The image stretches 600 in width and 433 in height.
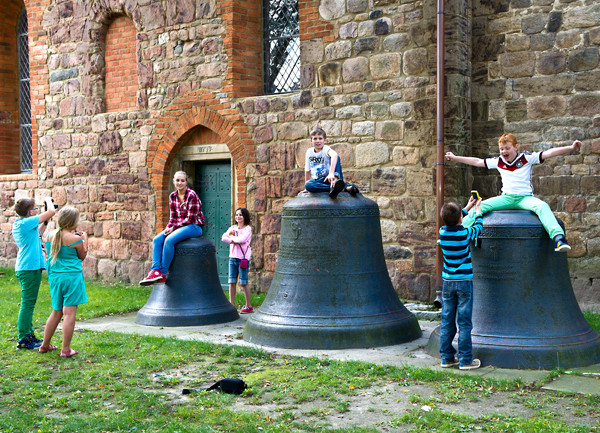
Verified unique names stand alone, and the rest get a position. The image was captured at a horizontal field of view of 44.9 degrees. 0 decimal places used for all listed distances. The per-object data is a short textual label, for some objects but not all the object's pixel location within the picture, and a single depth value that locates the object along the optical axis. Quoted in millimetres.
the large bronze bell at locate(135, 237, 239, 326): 8641
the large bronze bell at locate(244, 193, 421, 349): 7023
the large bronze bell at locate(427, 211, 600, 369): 6086
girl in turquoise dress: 6814
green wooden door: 12070
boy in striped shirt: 6035
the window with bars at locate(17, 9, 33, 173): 16156
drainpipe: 9352
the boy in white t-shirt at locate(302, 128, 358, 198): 7309
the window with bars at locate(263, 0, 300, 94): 11555
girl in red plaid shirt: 8664
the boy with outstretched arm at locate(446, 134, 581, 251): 6445
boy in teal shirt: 7332
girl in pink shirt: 9531
